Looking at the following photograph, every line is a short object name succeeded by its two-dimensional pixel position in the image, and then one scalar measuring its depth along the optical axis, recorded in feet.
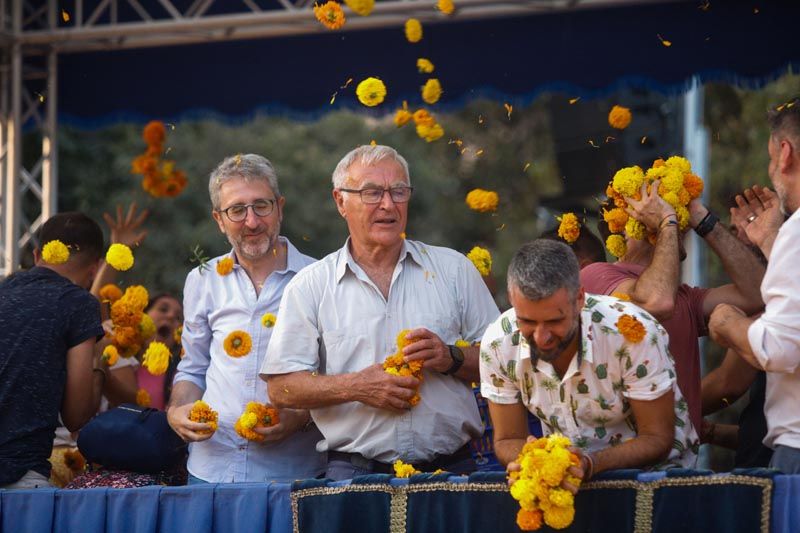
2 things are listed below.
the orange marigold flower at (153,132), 25.66
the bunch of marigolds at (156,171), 25.93
